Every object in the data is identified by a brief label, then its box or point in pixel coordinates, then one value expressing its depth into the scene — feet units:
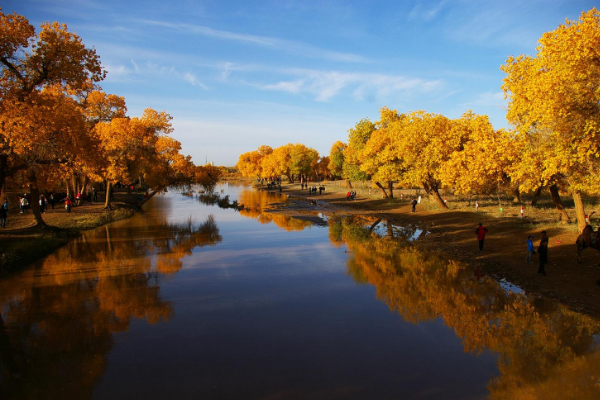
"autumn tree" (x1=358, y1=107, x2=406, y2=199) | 126.00
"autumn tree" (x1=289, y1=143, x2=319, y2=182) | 307.37
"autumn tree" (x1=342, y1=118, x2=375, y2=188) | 171.83
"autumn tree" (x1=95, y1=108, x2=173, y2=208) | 115.44
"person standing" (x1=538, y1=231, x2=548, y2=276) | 45.85
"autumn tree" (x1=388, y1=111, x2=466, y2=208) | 98.43
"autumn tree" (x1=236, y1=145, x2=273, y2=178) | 399.24
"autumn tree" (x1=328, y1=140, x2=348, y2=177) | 244.22
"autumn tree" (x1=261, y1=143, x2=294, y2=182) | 332.80
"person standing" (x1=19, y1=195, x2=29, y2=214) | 101.35
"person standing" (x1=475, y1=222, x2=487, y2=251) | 61.05
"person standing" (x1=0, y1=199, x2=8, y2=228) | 74.84
